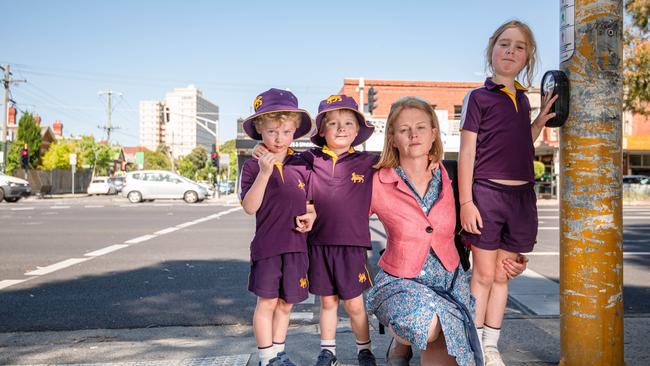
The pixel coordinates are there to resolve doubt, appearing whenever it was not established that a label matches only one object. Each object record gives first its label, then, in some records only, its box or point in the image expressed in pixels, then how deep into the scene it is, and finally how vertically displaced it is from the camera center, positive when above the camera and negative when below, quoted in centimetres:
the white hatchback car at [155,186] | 2744 -24
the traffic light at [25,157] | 3604 +146
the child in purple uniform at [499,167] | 288 +8
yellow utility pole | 270 -5
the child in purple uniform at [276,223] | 293 -21
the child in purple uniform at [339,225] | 295 -22
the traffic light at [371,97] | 2145 +319
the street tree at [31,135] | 5713 +467
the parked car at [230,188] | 4609 -61
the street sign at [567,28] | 280 +77
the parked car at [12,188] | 2680 -39
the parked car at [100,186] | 4569 -46
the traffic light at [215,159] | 3553 +138
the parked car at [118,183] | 5205 -25
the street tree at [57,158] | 5588 +221
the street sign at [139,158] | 6330 +250
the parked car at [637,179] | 3308 +27
